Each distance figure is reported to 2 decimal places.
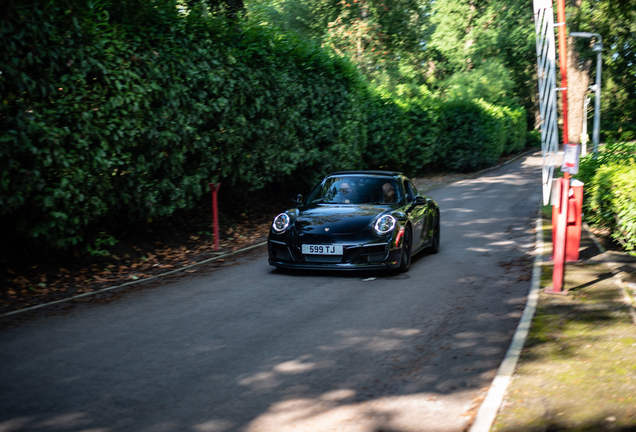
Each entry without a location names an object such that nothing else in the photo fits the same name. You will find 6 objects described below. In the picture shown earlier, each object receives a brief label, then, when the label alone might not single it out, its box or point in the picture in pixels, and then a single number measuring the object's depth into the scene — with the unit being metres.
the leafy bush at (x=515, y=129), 44.81
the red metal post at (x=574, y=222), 9.47
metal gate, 9.03
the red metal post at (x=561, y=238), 7.59
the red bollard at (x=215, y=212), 11.38
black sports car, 8.79
